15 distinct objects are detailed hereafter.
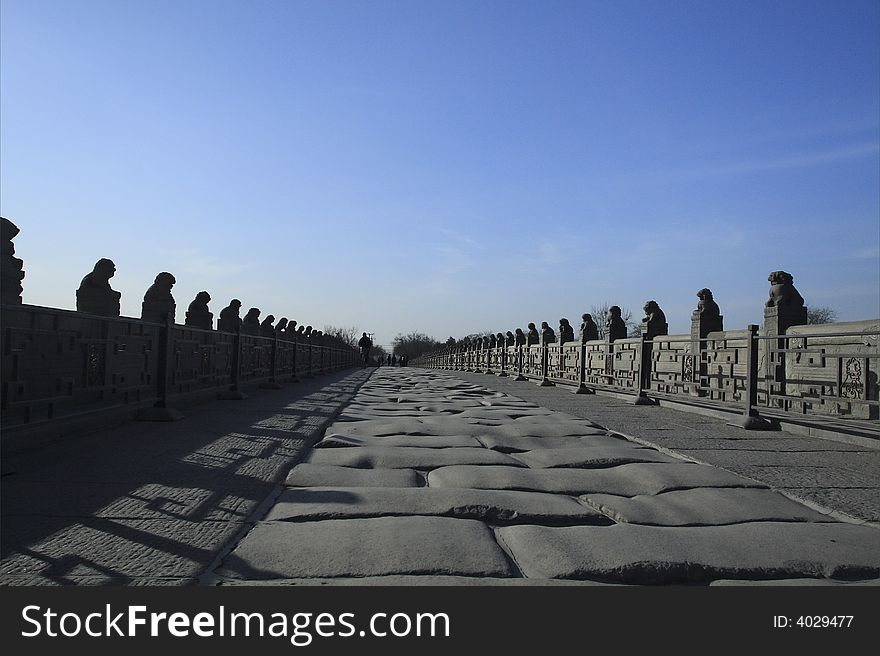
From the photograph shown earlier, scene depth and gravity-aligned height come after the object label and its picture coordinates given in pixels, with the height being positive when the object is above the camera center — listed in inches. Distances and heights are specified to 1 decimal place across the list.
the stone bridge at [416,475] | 112.1 -34.3
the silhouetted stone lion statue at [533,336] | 937.5 +24.5
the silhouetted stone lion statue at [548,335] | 822.5 +22.5
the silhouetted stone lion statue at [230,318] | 484.1 +24.0
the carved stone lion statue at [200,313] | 507.5 +26.3
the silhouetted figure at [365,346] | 1942.7 +13.5
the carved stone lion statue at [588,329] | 693.3 +27.1
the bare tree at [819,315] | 2088.8 +143.5
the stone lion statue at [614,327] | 609.0 +25.7
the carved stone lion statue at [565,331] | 789.9 +27.2
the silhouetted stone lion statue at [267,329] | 625.0 +18.4
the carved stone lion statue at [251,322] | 593.0 +24.8
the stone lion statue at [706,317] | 508.4 +30.0
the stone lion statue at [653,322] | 511.5 +26.3
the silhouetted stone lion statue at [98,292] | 405.4 +32.9
